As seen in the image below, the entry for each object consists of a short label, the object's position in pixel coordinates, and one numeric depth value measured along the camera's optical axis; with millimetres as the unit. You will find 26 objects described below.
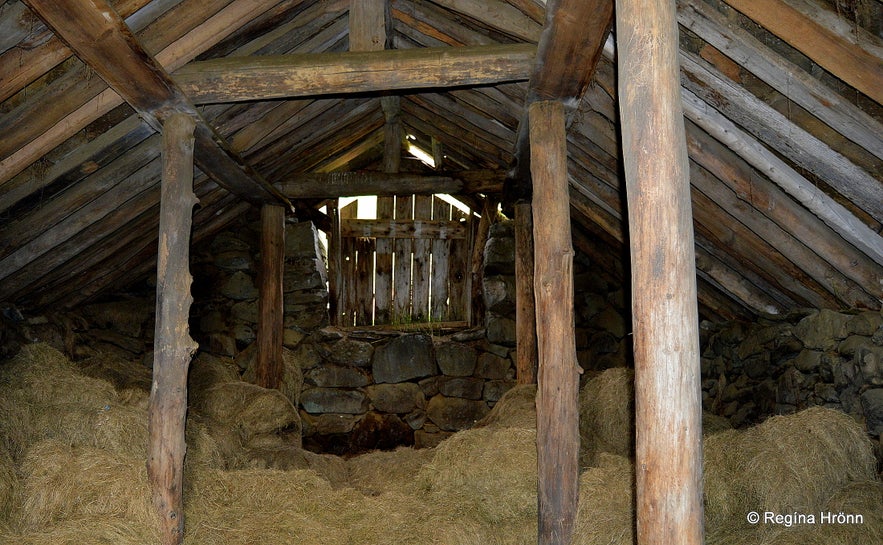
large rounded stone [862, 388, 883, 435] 4070
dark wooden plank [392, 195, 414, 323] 8469
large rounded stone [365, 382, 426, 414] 7824
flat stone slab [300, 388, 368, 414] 7727
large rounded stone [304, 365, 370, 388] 7785
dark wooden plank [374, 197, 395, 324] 8461
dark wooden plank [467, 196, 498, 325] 8102
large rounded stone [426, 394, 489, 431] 7840
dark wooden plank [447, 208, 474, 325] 8500
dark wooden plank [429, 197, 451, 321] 8508
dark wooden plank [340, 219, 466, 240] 8430
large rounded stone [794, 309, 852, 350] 4473
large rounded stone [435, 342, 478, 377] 7938
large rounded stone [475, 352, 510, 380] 7906
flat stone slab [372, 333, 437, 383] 7875
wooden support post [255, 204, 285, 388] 6812
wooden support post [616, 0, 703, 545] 2246
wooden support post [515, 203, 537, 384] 6484
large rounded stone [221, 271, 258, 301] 7719
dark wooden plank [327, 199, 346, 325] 8312
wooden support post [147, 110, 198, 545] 3873
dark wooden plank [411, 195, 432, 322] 8492
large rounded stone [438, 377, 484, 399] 7898
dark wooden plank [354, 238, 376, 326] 8445
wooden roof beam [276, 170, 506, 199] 6809
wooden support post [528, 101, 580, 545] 3934
